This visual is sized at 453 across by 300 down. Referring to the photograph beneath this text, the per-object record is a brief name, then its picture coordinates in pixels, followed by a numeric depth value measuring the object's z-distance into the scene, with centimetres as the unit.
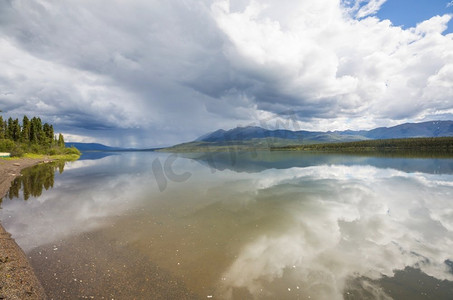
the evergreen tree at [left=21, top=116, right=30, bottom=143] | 8739
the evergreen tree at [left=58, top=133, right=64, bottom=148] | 11745
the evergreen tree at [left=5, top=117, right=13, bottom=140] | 8542
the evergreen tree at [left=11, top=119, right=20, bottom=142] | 8719
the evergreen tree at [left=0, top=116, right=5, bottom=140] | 7906
